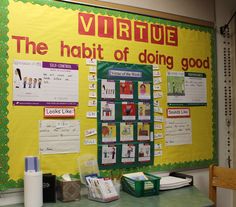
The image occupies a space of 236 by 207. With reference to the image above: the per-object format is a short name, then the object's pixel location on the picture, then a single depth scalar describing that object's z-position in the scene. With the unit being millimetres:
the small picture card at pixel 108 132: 2154
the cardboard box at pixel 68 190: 1854
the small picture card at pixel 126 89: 2236
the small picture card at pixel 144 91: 2299
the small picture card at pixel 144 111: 2293
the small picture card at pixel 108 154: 2146
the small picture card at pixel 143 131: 2285
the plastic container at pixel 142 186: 1989
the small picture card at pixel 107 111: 2160
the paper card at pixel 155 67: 2369
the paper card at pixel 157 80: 2364
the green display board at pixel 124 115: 2158
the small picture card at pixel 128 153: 2221
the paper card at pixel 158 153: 2344
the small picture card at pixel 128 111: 2238
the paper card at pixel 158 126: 2357
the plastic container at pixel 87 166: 2018
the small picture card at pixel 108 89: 2164
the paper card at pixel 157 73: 2370
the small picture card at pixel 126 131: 2223
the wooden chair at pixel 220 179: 2261
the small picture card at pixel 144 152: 2279
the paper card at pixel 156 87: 2360
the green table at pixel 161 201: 1828
